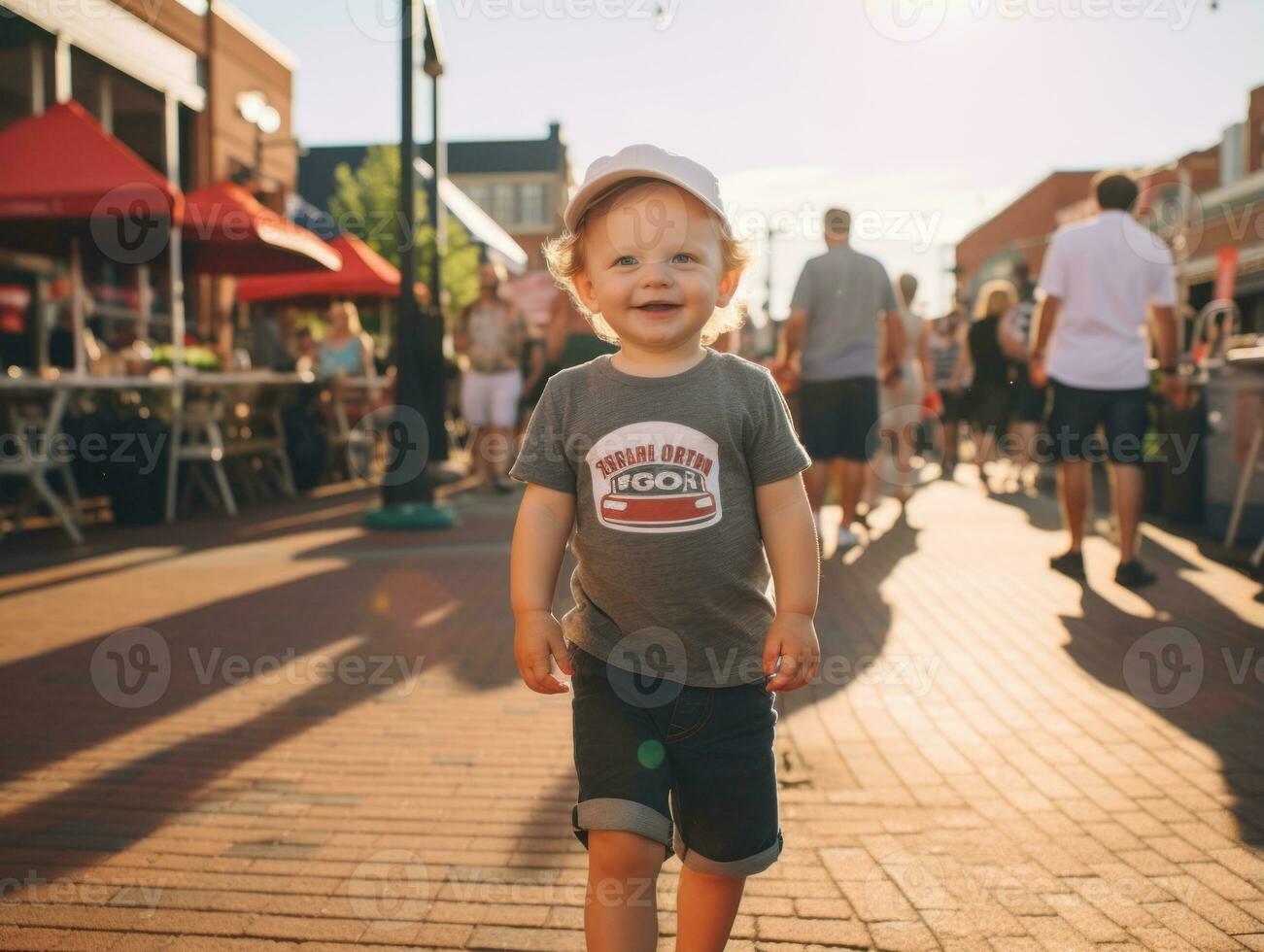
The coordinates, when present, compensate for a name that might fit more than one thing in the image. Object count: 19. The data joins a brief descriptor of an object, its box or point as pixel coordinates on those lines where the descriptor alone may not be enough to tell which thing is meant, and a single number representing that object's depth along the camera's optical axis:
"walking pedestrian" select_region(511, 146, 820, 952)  1.94
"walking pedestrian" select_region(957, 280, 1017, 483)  11.29
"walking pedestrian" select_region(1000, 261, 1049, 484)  10.67
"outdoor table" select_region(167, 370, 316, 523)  9.60
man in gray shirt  7.18
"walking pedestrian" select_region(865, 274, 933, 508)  9.42
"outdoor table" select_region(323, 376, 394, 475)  12.66
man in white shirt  6.07
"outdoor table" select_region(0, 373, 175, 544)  7.51
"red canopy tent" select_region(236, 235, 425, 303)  14.75
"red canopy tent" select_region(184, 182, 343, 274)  9.91
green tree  32.55
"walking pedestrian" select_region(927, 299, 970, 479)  14.00
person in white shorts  10.42
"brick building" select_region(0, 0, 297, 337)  13.04
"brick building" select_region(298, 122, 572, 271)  53.56
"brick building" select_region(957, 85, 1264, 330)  29.17
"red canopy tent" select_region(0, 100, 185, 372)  8.27
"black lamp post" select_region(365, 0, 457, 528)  8.29
